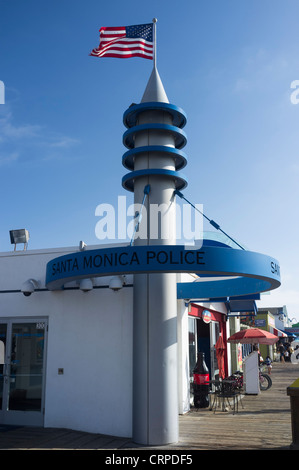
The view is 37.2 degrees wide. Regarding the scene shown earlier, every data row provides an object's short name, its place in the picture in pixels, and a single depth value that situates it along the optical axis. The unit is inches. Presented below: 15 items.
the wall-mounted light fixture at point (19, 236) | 470.3
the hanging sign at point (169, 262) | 290.5
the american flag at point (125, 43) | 413.1
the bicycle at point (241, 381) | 606.9
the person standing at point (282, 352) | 1536.2
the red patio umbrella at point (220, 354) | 650.5
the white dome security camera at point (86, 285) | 394.6
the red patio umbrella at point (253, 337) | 674.2
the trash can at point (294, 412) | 300.8
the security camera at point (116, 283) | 378.3
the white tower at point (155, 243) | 331.2
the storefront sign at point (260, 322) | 1494.8
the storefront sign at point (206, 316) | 580.9
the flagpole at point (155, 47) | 415.1
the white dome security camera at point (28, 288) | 416.2
